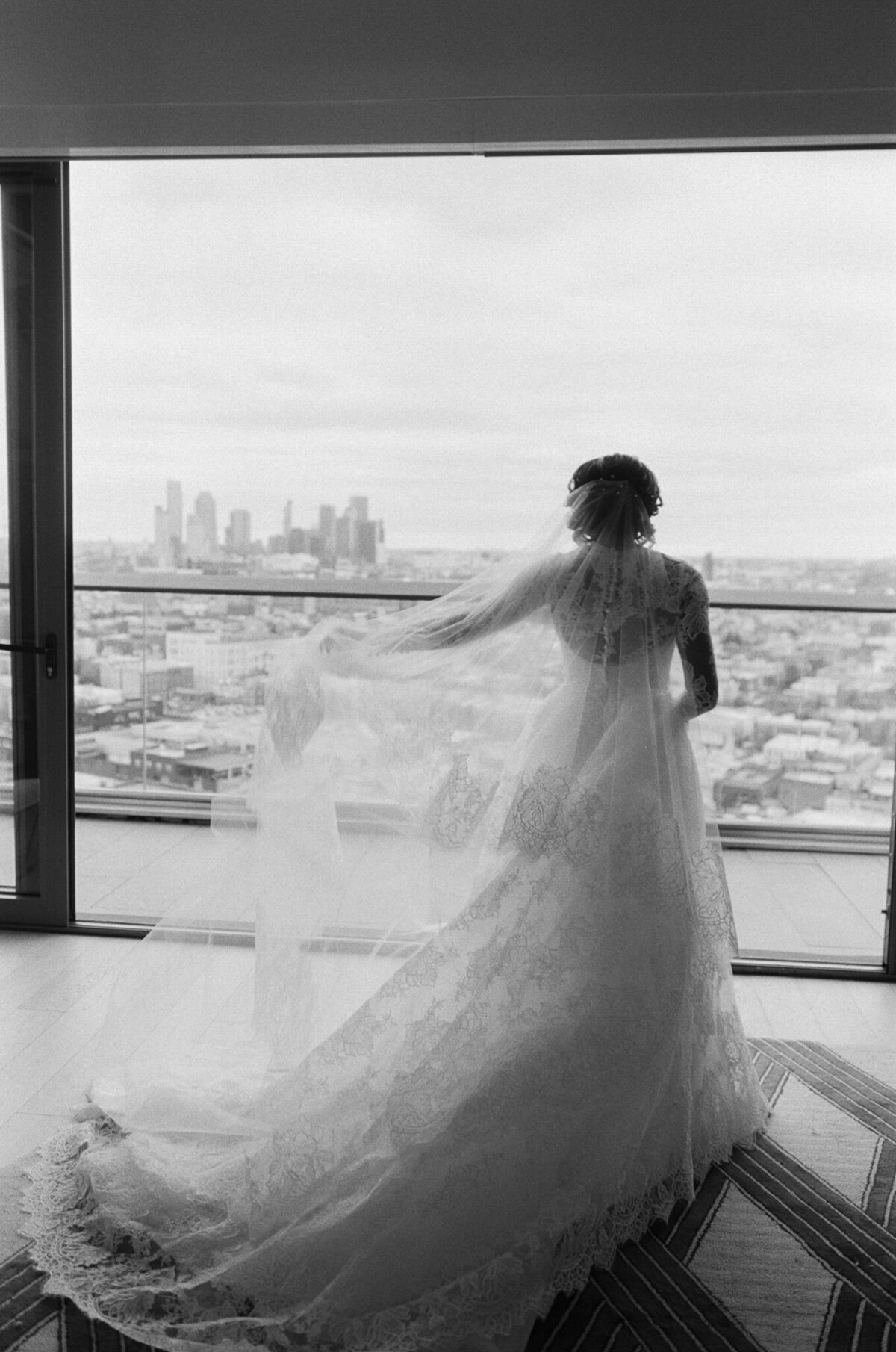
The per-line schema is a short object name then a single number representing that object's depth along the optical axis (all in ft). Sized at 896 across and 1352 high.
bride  6.84
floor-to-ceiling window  12.71
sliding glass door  13.02
